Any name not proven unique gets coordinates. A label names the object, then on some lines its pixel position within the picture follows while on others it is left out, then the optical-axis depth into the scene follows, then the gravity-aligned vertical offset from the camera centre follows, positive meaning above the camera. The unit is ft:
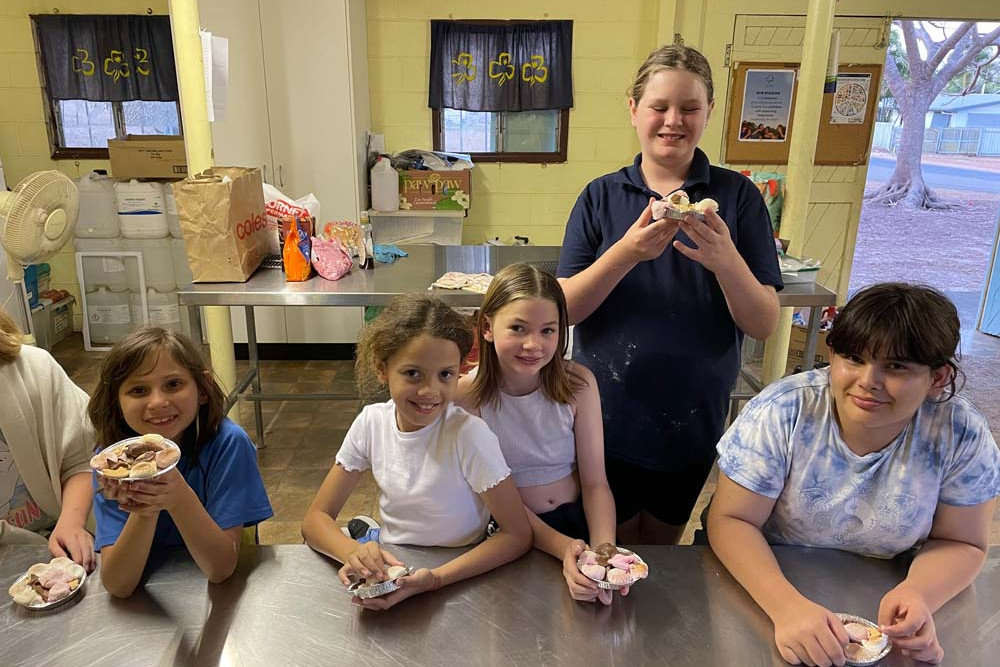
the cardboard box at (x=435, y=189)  14.75 -1.00
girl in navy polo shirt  4.51 -1.01
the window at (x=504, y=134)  15.87 +0.17
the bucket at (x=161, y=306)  15.60 -3.69
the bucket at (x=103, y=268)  15.19 -2.82
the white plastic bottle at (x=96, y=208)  14.88 -1.50
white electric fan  9.71 -1.14
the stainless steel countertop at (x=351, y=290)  8.46 -1.83
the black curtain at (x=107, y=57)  14.96 +1.69
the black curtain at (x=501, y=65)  15.07 +1.63
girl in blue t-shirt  3.59 -1.81
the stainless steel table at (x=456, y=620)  3.23 -2.31
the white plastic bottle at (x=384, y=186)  14.40 -0.93
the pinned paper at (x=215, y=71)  9.27 +0.89
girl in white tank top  4.41 -1.75
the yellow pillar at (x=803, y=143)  9.73 +0.04
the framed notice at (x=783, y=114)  15.15 +0.68
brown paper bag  8.10 -0.98
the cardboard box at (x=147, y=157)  14.70 -0.41
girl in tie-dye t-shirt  3.53 -1.70
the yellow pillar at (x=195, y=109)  9.09 +0.38
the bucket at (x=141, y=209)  14.76 -1.50
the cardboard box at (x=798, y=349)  14.57 -4.21
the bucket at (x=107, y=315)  15.65 -3.93
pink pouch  9.13 -1.55
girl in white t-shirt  4.01 -1.84
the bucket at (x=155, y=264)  15.26 -2.73
